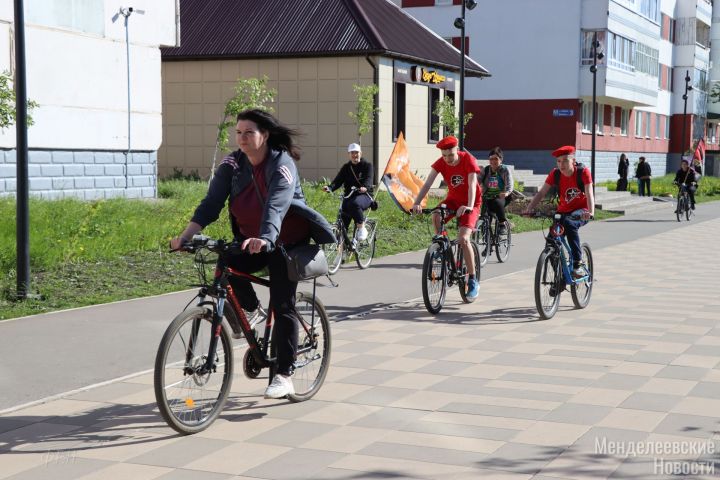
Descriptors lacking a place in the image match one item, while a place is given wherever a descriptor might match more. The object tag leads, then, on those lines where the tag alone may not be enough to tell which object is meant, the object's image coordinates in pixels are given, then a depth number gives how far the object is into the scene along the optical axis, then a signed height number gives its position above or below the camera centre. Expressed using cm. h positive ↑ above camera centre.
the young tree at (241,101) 2611 +154
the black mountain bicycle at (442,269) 1020 -111
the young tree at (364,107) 2902 +154
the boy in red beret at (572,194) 1036 -32
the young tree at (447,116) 3184 +143
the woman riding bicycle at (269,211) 582 -30
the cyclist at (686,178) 2667 -38
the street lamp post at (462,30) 2312 +299
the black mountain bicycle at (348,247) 1368 -119
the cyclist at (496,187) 1558 -39
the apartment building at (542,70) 4541 +419
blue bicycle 1002 -114
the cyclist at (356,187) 1413 -37
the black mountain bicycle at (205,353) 541 -108
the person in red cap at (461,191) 1048 -31
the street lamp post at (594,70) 3484 +323
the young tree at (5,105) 1213 +64
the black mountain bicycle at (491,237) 1544 -114
